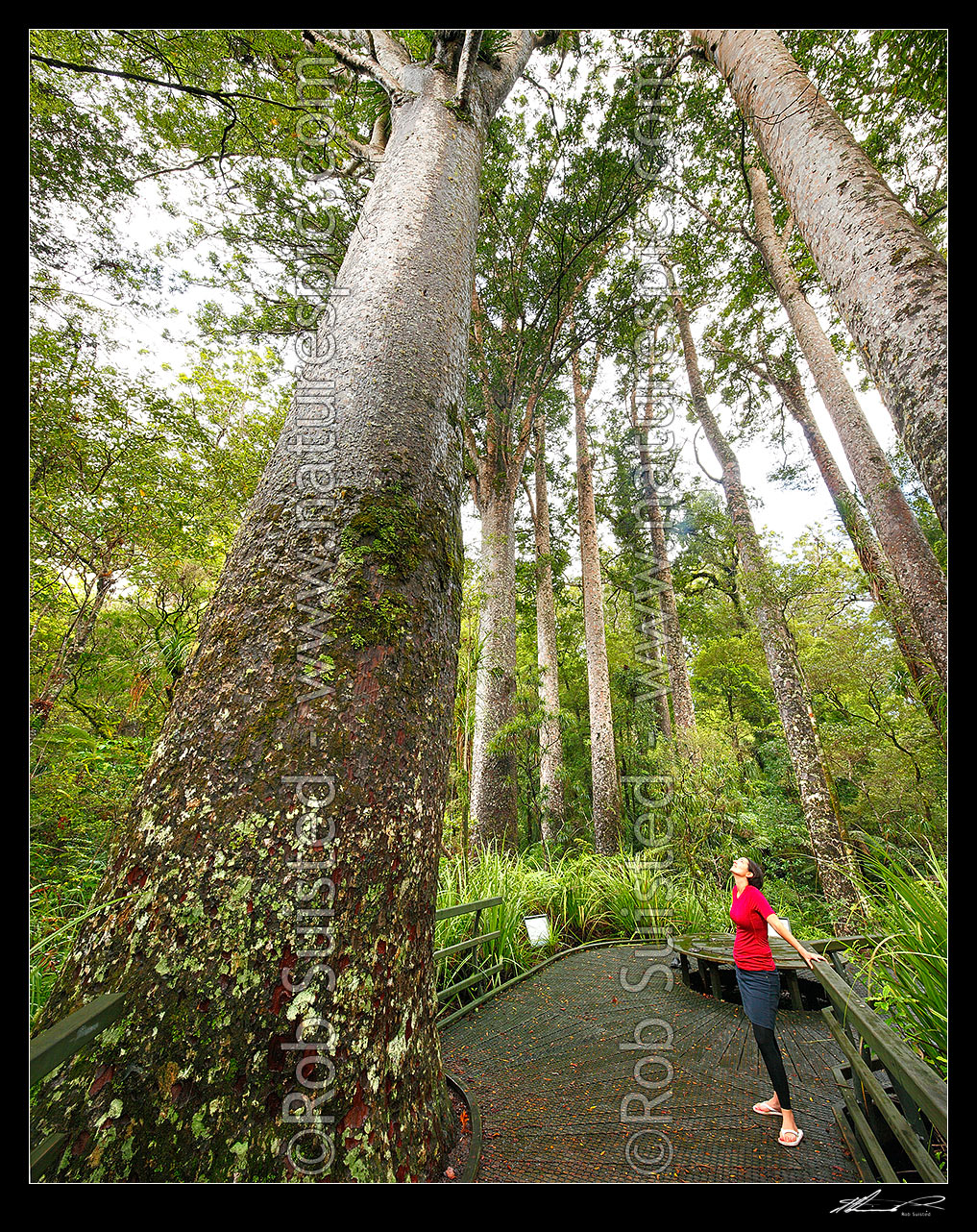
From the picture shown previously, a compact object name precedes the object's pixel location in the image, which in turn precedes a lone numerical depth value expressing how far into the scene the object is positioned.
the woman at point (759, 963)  2.02
